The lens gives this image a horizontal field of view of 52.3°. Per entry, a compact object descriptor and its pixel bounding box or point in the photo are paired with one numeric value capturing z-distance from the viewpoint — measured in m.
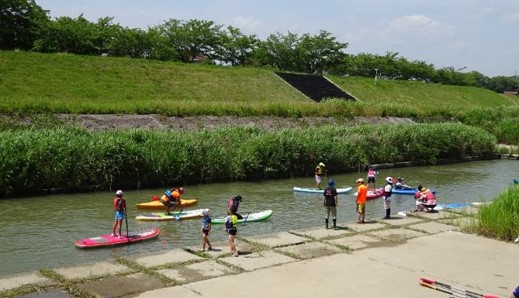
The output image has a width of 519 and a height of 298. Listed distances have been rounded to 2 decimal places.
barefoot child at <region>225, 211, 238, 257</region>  12.12
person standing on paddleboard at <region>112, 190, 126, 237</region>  14.05
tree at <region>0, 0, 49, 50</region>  41.09
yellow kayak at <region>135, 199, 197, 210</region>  18.77
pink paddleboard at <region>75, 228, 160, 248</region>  13.56
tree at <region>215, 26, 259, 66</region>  56.34
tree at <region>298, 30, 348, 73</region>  64.25
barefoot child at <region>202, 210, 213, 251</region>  12.34
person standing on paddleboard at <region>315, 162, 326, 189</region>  23.62
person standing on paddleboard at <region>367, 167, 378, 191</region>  23.48
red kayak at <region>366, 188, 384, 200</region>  22.14
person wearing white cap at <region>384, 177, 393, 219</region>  16.91
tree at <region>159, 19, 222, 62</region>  53.84
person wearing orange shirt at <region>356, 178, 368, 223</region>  15.93
